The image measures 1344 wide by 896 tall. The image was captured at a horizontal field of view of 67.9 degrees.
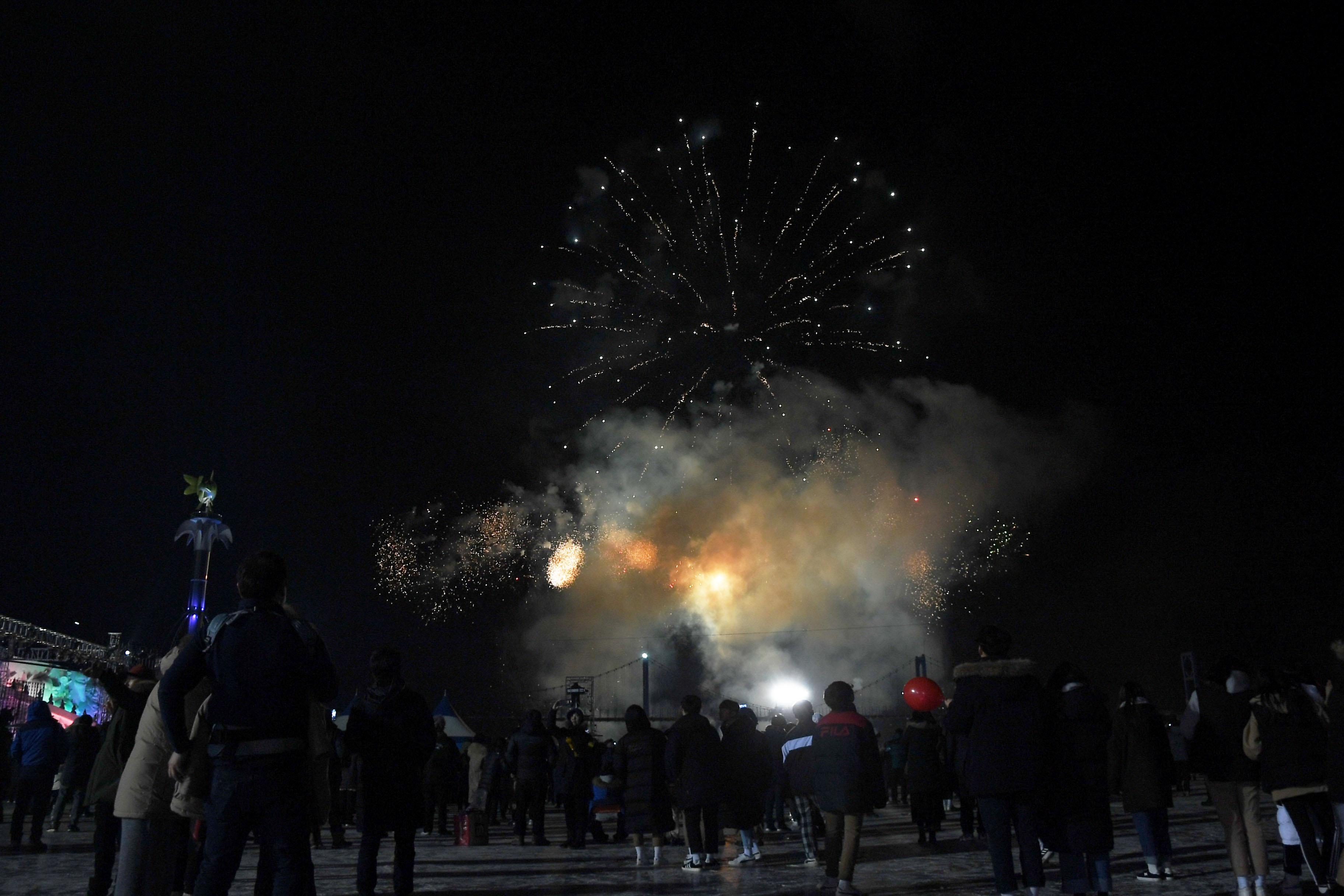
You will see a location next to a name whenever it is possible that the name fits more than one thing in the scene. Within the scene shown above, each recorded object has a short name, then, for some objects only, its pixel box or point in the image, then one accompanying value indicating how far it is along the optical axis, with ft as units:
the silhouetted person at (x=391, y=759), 23.26
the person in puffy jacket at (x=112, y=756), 21.88
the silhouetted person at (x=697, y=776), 32.53
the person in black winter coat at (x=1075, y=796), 21.47
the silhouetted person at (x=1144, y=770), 27.14
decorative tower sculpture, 161.99
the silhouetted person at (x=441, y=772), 49.75
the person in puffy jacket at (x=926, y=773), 39.86
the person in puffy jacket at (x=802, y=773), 29.99
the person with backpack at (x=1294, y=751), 23.98
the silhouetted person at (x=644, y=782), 34.86
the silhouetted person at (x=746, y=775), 33.94
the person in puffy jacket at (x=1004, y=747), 20.25
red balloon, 44.62
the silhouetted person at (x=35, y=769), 39.91
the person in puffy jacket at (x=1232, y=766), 23.81
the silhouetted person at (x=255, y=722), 13.17
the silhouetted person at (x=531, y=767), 44.11
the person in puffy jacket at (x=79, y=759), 45.24
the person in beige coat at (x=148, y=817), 17.26
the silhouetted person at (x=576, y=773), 43.01
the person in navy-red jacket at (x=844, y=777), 25.21
